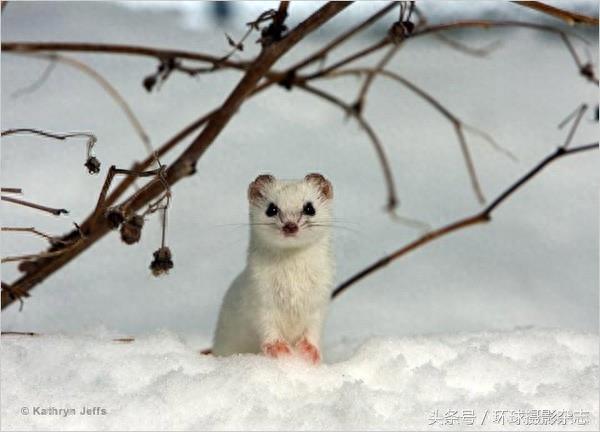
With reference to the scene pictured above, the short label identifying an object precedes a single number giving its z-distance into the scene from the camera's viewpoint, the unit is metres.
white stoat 2.58
